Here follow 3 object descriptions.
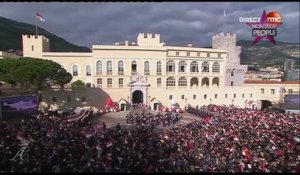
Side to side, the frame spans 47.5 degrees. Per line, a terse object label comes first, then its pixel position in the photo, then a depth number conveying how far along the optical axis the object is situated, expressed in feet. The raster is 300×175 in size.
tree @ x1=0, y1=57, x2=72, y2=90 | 122.11
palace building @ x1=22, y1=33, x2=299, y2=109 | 158.61
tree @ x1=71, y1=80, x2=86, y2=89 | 147.23
